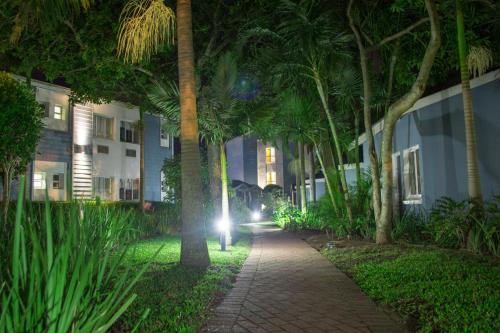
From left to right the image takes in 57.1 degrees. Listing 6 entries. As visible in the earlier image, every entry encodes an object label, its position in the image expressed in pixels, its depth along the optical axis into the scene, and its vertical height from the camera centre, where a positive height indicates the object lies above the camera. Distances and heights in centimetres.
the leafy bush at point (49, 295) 264 -46
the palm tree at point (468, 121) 873 +168
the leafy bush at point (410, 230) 1105 -50
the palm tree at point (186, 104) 848 +213
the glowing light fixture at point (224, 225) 1238 -28
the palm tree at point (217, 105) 1162 +288
